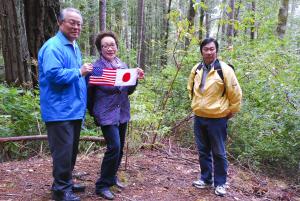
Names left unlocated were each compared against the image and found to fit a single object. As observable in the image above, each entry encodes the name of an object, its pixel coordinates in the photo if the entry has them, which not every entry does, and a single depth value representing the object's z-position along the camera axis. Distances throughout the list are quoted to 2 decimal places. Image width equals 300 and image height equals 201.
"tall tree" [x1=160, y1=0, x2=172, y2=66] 30.60
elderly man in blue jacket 3.62
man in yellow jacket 4.59
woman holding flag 4.16
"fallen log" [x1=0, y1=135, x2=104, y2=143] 5.45
